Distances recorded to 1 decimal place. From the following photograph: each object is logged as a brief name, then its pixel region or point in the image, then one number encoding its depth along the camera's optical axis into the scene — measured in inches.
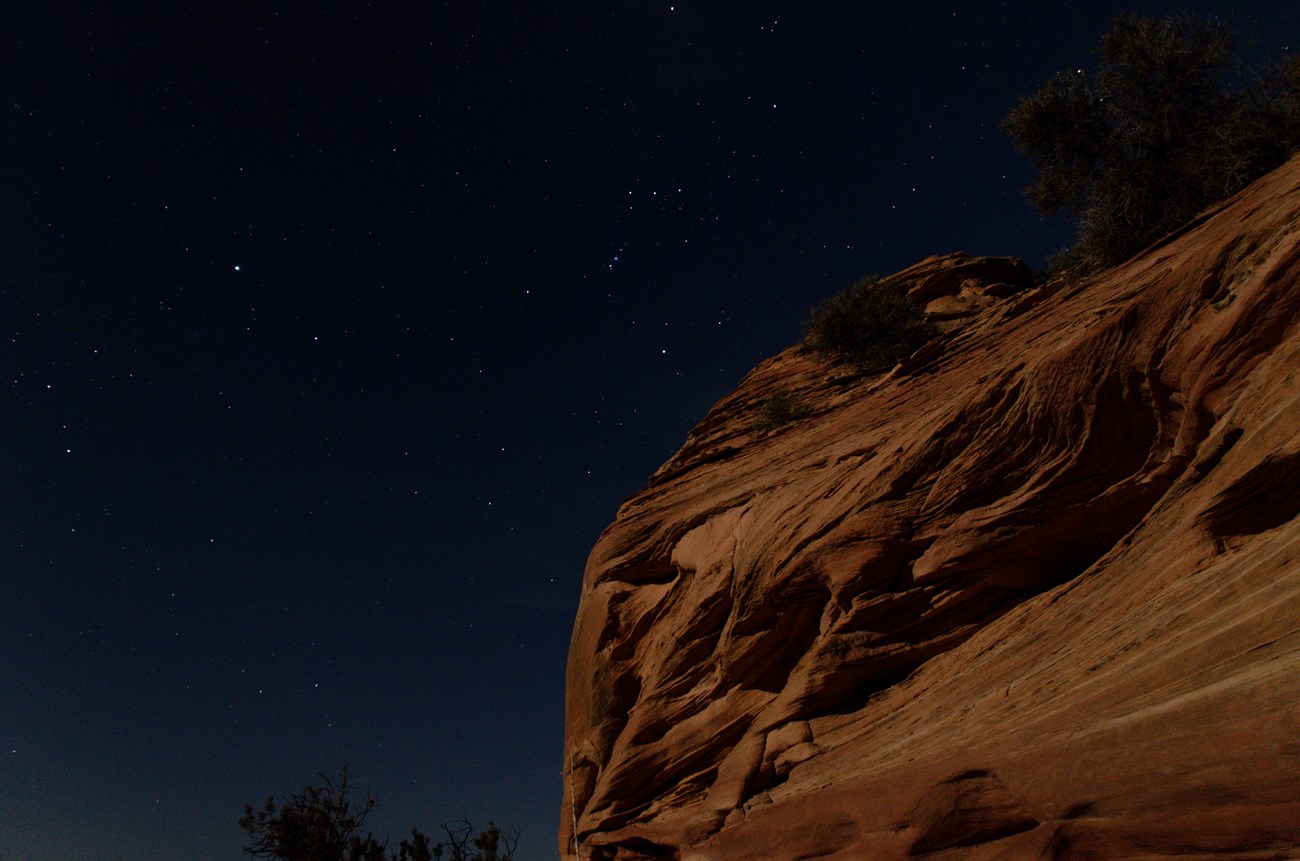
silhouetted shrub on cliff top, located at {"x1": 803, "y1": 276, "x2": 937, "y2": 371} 718.5
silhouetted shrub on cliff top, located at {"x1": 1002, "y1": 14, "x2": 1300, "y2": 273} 482.6
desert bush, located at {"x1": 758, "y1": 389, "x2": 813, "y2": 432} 663.8
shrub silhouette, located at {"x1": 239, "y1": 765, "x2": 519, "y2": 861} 979.9
